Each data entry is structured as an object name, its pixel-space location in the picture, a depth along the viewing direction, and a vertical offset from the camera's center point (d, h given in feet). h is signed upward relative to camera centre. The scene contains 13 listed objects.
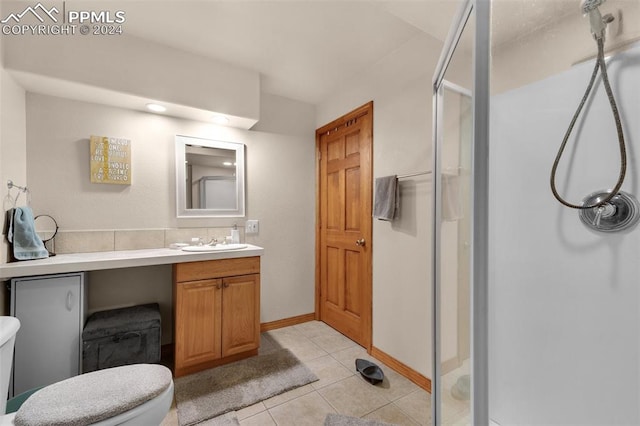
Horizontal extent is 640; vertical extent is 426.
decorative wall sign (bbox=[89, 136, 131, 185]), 6.59 +1.31
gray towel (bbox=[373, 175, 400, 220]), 6.51 +0.32
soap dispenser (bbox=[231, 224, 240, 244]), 8.05 -0.77
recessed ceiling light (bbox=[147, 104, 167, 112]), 6.81 +2.72
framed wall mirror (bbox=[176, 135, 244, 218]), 7.64 +1.02
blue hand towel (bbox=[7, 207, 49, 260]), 5.25 -0.52
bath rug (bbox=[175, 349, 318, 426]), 5.26 -3.93
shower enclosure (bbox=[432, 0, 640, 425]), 3.48 -0.32
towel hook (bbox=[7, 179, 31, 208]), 5.29 +0.44
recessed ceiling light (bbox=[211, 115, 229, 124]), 7.54 +2.71
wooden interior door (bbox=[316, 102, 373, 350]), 7.71 -0.45
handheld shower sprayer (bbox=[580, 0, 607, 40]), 3.41 +2.54
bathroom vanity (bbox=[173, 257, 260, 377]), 6.13 -2.48
